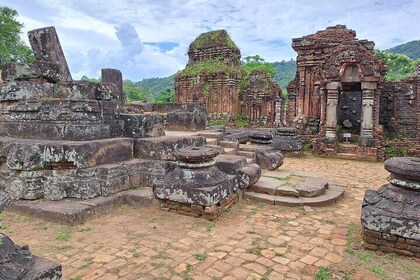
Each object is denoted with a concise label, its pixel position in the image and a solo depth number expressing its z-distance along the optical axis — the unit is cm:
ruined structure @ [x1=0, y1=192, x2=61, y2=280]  183
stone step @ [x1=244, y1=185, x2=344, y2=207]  510
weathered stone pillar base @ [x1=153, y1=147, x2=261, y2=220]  426
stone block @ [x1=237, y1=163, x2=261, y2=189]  525
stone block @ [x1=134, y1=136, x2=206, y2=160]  550
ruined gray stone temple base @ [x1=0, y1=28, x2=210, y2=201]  458
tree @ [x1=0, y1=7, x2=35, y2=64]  2459
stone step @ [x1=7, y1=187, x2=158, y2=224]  404
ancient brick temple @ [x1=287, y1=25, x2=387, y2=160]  1084
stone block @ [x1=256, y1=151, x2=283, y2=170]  709
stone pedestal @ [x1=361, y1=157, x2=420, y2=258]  327
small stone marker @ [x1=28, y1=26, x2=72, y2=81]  599
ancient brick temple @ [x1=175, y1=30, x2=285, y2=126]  2178
